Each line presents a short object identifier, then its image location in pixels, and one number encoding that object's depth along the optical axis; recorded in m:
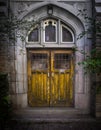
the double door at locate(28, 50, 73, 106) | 8.73
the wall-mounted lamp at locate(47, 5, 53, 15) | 8.39
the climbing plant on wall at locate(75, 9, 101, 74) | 5.56
